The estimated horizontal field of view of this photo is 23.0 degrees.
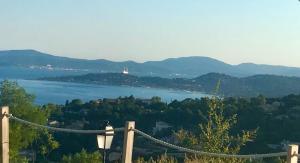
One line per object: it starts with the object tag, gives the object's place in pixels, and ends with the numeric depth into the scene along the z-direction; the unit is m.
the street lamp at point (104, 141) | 10.79
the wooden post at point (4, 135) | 6.67
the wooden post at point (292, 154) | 4.40
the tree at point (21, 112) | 20.96
